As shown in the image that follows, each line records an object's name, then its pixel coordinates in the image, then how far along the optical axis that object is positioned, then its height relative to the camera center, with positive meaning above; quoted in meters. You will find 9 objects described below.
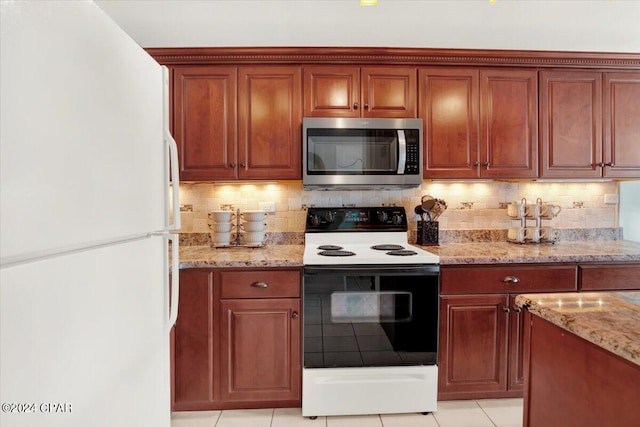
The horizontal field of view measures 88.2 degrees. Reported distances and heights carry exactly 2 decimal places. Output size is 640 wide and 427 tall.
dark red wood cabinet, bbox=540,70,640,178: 2.34 +0.61
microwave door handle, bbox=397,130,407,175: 2.18 +0.39
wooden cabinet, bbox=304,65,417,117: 2.24 +0.81
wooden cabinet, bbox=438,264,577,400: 2.00 -0.69
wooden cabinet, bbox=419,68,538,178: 2.29 +0.61
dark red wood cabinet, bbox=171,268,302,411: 1.94 -0.75
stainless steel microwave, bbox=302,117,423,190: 2.18 +0.38
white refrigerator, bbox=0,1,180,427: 0.61 -0.03
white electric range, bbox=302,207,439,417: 1.92 -0.73
